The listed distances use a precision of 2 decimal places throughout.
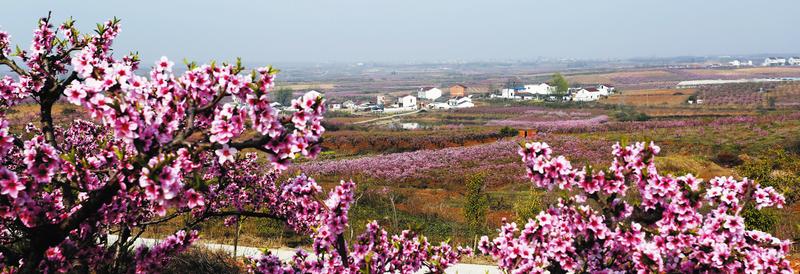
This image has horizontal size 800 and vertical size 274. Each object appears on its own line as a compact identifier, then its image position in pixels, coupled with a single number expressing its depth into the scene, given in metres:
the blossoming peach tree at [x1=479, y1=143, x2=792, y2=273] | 4.82
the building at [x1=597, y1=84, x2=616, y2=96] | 136.12
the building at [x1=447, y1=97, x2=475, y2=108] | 125.20
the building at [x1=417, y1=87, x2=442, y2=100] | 169.50
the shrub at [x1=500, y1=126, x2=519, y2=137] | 64.75
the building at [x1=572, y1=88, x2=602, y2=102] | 132.00
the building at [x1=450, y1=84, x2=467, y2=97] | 167.50
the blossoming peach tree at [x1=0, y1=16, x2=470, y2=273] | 3.87
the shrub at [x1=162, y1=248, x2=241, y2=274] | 11.03
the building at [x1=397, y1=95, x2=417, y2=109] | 136.12
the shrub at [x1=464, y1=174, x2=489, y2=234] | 18.39
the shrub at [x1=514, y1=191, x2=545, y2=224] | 15.61
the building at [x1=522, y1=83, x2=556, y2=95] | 153.05
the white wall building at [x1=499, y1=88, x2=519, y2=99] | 150.38
